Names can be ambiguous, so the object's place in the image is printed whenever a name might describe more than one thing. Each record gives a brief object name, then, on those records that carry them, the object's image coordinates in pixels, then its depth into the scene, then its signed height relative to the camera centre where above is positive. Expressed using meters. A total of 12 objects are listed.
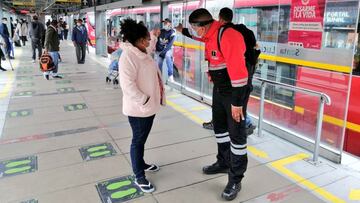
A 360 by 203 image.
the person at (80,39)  10.12 -0.06
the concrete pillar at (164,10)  6.88 +0.63
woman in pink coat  2.44 -0.36
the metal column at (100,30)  12.48 +0.30
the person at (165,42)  6.14 -0.07
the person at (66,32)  23.06 +0.36
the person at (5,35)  10.40 +0.01
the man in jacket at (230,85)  2.31 -0.35
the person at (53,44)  7.85 -0.19
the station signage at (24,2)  17.99 +1.99
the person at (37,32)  10.14 +0.14
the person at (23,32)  16.44 +0.24
